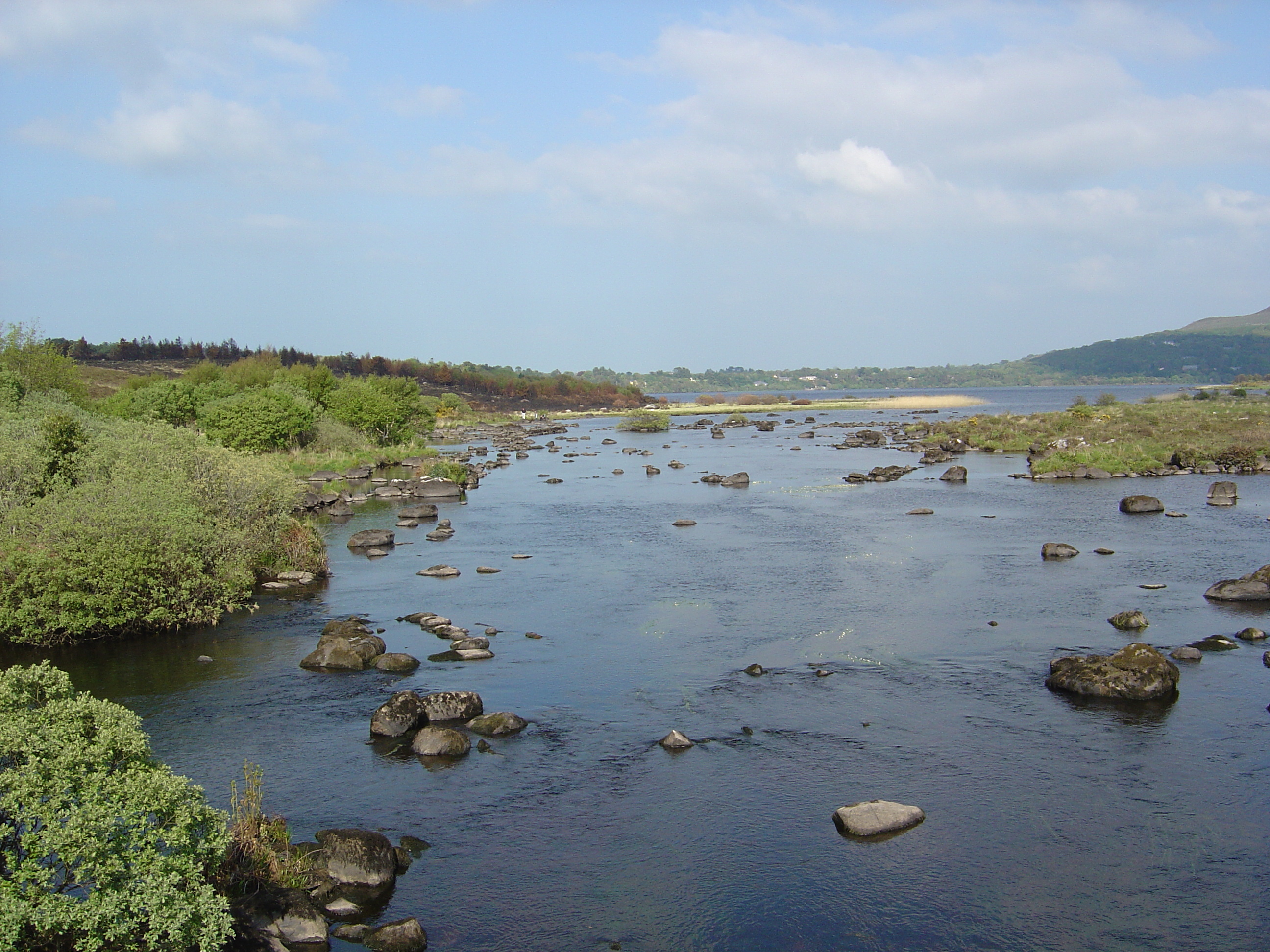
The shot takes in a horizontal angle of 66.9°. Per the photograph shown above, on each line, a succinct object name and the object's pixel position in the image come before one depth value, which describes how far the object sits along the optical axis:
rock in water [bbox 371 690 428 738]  20.17
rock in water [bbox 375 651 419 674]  24.53
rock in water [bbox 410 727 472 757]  19.39
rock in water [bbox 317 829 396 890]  14.52
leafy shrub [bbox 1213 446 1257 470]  63.99
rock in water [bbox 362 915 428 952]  13.02
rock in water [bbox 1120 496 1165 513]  47.50
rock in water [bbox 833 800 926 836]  16.03
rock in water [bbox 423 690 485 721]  20.91
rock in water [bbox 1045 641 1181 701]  21.83
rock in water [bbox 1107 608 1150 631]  27.12
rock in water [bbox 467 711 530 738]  20.31
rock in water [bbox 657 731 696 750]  19.44
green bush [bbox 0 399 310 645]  26.38
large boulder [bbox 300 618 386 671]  25.00
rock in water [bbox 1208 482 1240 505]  49.34
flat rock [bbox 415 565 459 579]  36.34
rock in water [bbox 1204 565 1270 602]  30.00
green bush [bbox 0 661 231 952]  10.20
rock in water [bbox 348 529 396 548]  42.84
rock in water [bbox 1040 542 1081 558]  36.81
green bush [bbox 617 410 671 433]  128.12
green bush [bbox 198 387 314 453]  66.19
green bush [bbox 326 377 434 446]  83.62
